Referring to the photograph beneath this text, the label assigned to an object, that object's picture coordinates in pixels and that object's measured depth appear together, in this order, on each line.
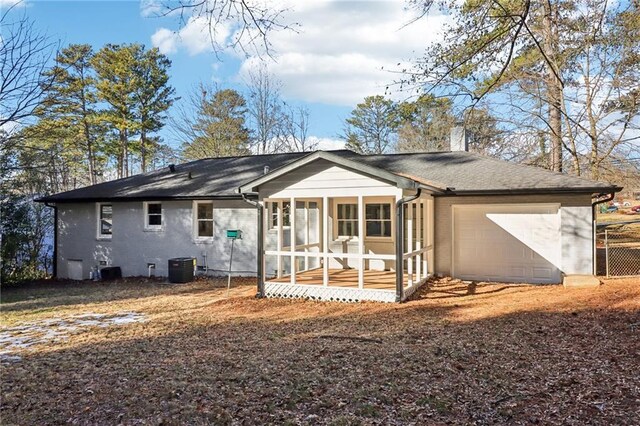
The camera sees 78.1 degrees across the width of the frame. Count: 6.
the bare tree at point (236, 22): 3.96
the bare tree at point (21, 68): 9.84
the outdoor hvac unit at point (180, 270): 11.83
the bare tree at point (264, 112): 25.95
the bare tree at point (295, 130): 26.81
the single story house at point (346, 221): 8.84
